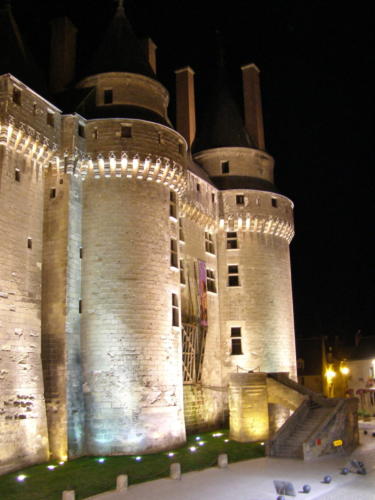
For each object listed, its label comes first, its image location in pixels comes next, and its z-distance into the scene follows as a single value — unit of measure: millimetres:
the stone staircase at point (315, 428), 22516
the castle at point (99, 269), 21078
